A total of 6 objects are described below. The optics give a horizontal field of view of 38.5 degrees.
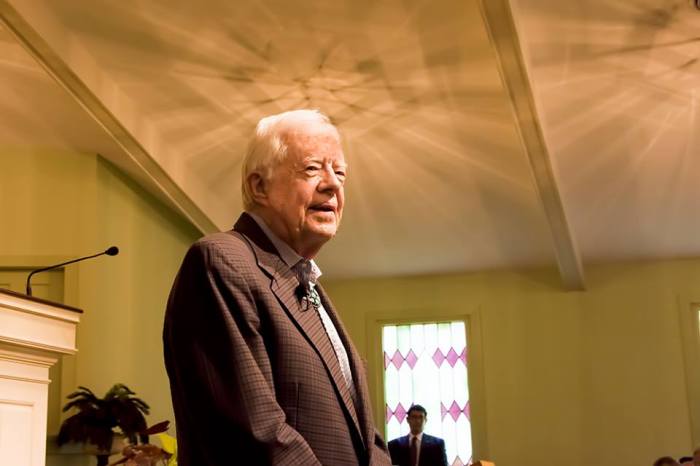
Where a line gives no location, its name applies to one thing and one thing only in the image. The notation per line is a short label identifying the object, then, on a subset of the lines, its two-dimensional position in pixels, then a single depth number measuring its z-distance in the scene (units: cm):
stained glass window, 995
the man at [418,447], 864
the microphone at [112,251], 497
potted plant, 631
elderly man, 137
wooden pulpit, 379
